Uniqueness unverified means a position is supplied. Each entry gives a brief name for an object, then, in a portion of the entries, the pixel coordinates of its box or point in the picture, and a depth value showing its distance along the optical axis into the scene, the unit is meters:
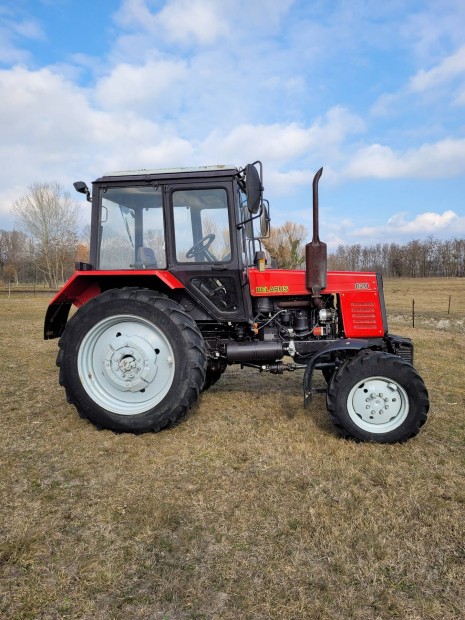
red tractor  3.66
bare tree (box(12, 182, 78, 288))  40.28
